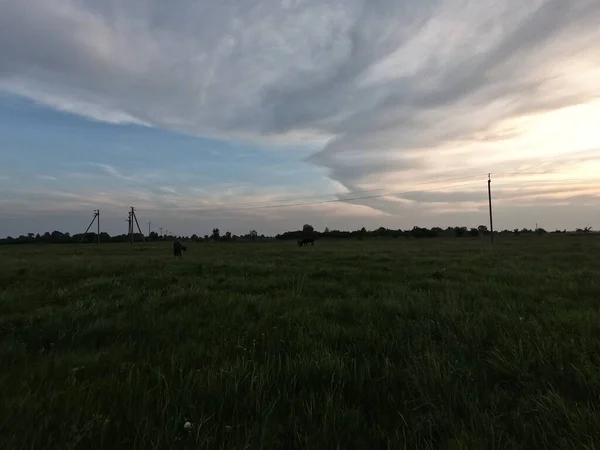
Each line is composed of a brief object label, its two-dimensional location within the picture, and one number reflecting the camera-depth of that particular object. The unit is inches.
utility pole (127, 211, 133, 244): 2199.1
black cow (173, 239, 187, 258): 1031.6
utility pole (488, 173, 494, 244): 1915.1
